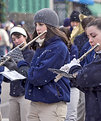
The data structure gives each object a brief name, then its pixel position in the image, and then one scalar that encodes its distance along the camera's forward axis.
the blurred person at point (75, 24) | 13.13
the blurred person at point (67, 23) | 16.38
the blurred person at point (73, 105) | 9.99
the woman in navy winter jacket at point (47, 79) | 7.34
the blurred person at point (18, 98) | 8.74
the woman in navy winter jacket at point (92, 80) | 6.04
